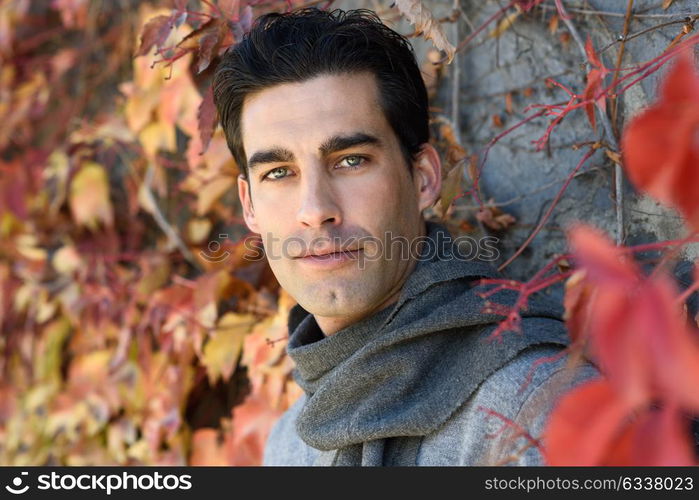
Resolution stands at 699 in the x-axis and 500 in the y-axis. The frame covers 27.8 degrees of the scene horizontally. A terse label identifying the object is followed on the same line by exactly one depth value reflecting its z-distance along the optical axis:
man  1.03
